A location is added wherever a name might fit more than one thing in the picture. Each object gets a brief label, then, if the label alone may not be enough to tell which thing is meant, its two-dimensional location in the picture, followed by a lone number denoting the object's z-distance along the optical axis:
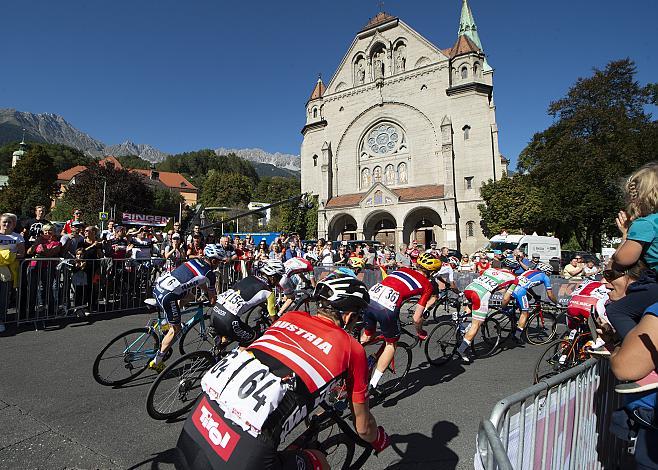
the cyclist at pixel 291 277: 7.05
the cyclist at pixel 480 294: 5.87
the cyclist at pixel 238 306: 4.64
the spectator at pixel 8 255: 6.80
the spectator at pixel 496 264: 8.86
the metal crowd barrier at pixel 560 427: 1.77
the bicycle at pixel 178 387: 3.79
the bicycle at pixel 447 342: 5.98
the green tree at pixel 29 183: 49.17
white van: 23.91
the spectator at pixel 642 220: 2.11
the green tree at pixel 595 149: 24.88
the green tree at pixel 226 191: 76.25
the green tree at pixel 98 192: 44.00
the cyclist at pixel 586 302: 5.06
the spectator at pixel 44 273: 7.50
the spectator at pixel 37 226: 8.44
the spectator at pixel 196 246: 8.50
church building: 34.06
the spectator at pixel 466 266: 14.84
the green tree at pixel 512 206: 29.97
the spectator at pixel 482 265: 12.75
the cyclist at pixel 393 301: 4.58
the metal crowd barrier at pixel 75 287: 7.32
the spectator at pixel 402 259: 16.47
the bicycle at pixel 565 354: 5.02
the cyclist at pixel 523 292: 7.09
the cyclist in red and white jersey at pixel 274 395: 1.71
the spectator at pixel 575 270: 11.88
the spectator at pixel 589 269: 11.98
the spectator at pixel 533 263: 11.81
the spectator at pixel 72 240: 8.19
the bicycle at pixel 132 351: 4.72
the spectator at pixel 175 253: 9.02
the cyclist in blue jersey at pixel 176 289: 4.88
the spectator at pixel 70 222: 9.13
